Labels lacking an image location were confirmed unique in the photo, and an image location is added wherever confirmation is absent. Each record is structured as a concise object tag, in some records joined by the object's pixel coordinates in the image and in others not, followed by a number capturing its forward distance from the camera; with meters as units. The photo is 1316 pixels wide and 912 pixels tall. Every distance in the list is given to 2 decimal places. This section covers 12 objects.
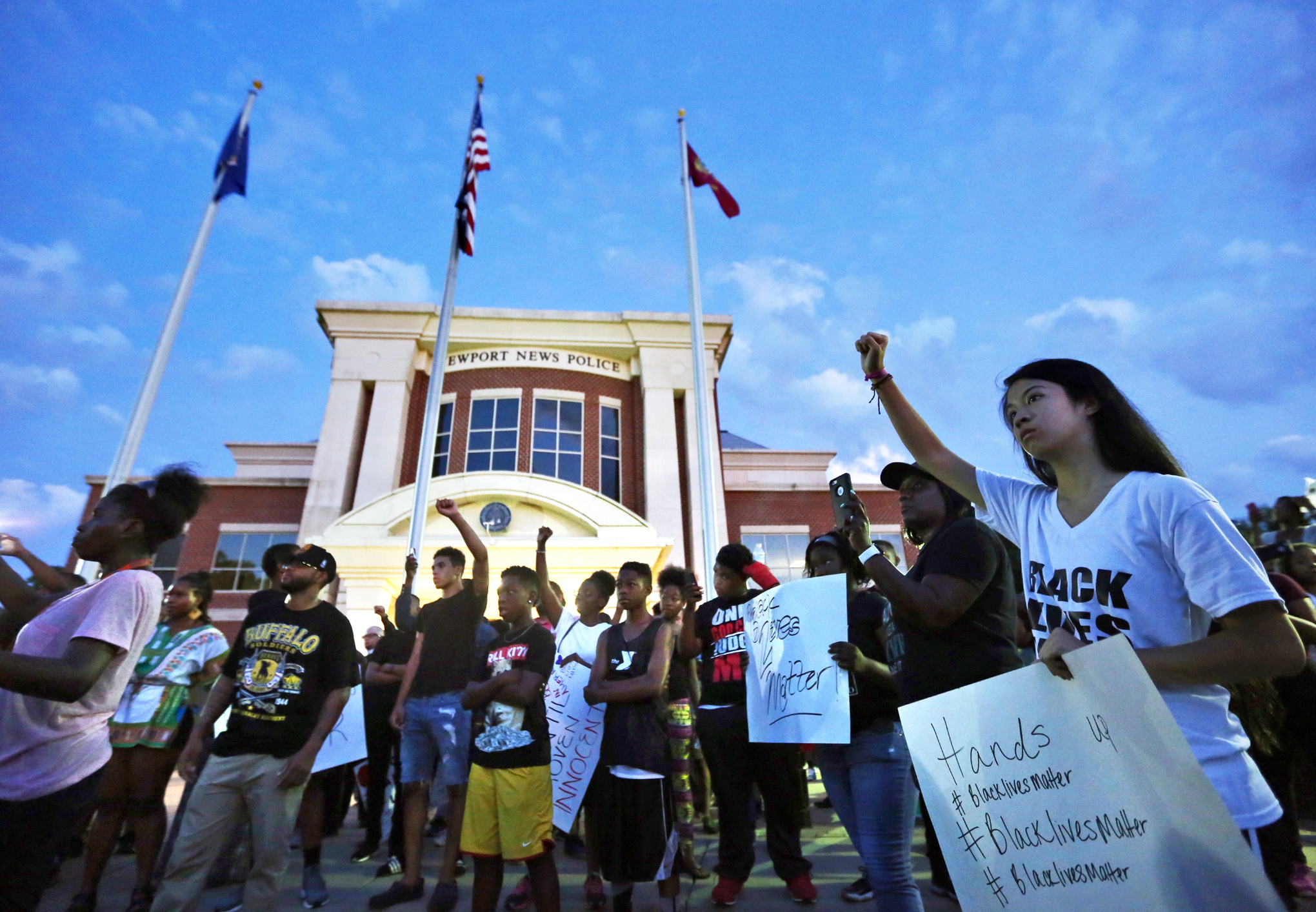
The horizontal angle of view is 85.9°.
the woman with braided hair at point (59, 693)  2.36
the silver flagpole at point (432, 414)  9.58
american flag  11.28
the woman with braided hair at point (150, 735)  4.25
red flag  13.30
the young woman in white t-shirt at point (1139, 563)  1.49
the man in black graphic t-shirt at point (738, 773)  4.16
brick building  17.58
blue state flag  12.46
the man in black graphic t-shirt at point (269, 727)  3.53
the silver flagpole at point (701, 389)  11.05
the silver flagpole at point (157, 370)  10.25
